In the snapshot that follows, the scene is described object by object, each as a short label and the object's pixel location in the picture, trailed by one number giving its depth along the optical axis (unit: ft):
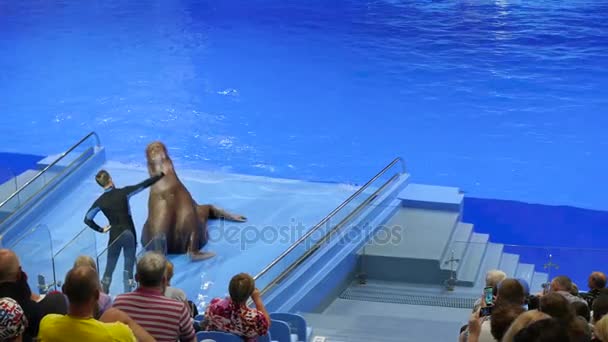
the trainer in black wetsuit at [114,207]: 60.39
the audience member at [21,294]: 32.42
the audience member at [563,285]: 42.93
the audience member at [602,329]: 29.68
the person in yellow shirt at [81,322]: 28.78
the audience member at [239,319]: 39.32
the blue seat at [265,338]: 41.77
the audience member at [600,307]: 36.14
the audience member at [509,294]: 35.58
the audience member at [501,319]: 30.42
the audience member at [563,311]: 29.43
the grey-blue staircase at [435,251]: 70.08
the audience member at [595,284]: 44.62
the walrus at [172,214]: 67.82
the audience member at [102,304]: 35.78
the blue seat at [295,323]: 48.98
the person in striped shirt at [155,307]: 33.27
